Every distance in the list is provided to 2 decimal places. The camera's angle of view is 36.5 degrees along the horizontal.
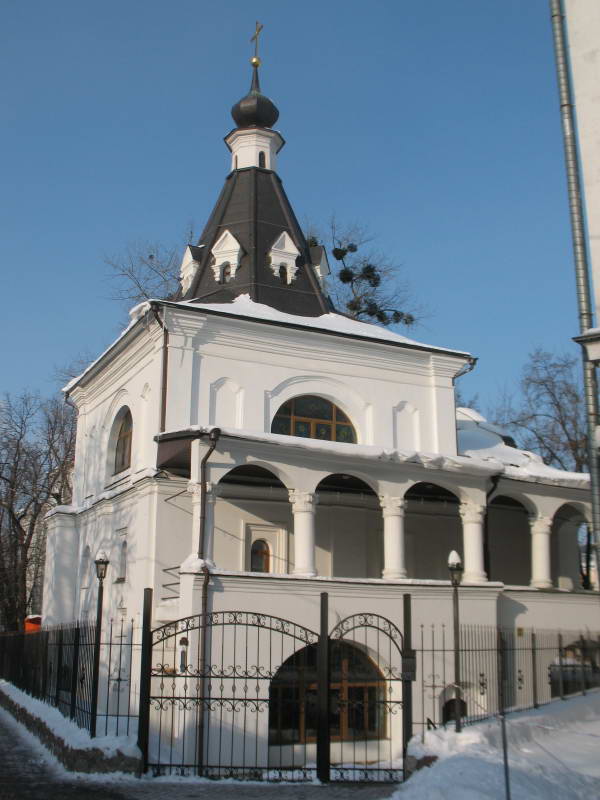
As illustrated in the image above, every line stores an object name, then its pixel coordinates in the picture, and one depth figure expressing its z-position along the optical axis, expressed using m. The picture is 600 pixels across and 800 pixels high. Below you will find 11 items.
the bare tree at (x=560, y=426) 31.34
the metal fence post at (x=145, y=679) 10.92
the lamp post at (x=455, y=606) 10.58
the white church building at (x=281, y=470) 16.20
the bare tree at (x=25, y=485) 32.06
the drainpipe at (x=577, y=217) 7.20
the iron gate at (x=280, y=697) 11.43
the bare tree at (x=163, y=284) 31.83
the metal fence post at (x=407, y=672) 11.10
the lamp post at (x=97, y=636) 11.12
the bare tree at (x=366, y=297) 32.72
